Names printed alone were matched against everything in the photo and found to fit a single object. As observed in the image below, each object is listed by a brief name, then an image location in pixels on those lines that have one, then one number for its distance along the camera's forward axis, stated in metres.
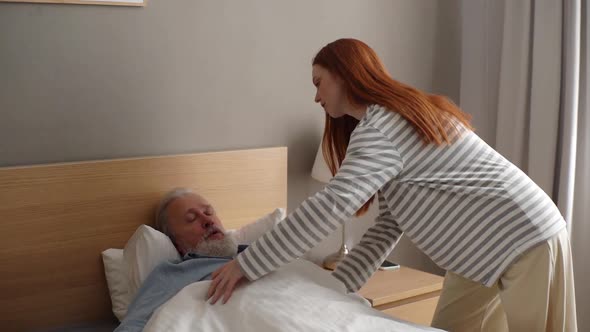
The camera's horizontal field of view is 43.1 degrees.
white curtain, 3.22
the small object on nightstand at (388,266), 3.14
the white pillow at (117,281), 2.52
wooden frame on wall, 2.49
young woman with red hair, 2.05
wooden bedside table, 2.78
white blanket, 1.94
